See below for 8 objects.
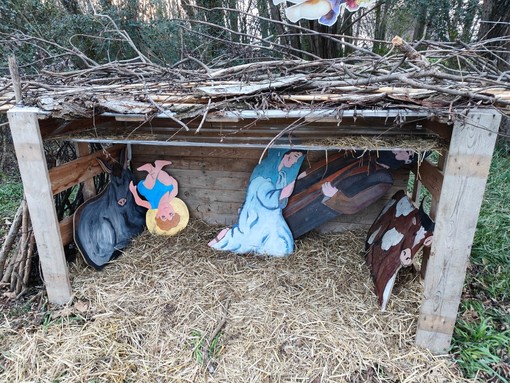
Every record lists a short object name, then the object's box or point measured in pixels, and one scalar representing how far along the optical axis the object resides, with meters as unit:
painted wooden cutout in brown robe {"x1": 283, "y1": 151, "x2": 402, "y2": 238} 2.95
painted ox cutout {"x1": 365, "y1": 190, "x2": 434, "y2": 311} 2.38
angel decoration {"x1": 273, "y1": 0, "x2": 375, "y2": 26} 3.10
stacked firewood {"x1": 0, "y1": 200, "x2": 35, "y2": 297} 2.89
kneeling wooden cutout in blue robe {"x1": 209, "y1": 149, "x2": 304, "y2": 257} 3.20
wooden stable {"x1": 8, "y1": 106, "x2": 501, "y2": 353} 1.90
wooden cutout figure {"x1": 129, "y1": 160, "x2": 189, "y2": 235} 3.51
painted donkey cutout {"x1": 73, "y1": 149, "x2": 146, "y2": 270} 3.02
